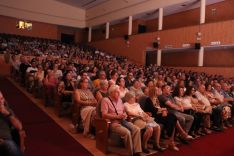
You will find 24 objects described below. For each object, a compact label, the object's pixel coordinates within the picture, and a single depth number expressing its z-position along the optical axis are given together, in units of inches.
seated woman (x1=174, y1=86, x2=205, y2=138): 127.0
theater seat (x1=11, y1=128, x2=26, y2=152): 69.3
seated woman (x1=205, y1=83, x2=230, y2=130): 143.4
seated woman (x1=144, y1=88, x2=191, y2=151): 107.8
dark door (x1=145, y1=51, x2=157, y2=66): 482.3
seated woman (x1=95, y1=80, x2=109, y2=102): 117.4
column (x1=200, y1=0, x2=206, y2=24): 344.5
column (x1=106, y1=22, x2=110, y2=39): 522.5
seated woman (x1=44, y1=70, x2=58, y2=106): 157.5
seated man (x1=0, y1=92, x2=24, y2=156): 62.9
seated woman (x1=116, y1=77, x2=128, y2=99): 134.5
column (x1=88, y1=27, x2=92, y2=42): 585.3
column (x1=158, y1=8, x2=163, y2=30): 398.9
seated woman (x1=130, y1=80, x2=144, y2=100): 134.6
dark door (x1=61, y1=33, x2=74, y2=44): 626.9
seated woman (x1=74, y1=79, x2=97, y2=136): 111.8
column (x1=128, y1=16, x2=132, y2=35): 459.9
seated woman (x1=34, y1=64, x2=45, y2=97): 179.9
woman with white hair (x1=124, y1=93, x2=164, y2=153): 99.0
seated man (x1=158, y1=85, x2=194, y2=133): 118.2
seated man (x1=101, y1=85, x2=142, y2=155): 92.9
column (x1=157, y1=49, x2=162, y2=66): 405.1
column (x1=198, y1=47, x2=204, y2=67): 346.9
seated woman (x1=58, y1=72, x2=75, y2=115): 138.6
